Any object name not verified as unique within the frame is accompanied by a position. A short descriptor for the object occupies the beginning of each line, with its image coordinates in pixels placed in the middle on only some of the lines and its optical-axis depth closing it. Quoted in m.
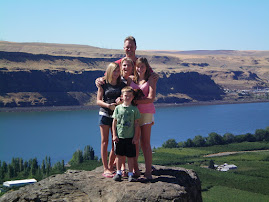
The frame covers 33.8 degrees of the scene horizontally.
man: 6.66
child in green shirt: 6.00
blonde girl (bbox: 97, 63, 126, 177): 6.24
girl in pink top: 6.27
